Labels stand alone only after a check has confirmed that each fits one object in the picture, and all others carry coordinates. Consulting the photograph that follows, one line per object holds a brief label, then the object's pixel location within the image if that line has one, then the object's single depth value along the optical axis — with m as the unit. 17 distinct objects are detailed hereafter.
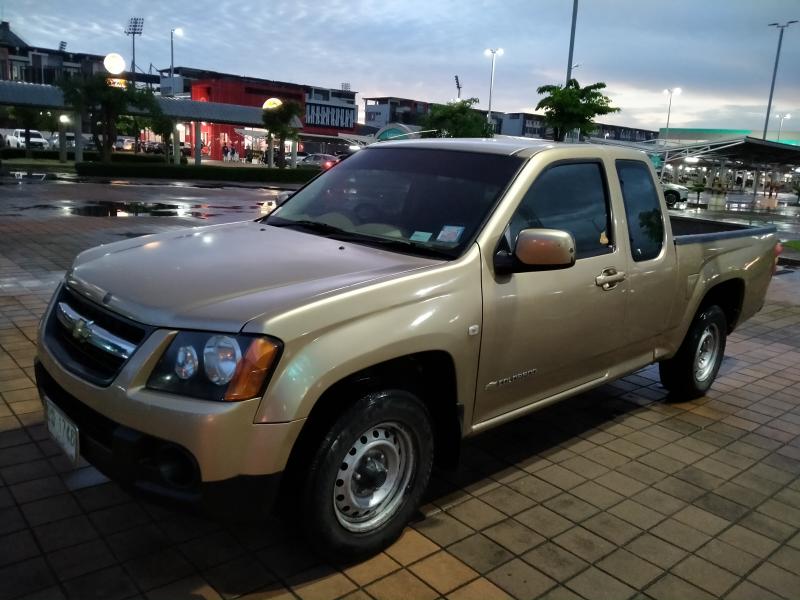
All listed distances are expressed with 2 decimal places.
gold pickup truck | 2.50
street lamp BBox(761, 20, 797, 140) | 49.06
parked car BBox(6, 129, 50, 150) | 51.50
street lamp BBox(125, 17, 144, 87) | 78.44
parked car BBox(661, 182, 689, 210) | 35.17
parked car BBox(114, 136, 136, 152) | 61.17
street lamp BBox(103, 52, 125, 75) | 38.31
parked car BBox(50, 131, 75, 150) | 54.59
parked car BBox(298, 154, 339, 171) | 55.34
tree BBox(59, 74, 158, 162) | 32.03
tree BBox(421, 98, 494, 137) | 37.91
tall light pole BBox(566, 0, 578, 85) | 26.75
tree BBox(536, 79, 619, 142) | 24.05
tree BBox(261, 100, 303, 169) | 41.72
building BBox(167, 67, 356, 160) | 71.88
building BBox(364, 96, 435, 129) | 107.38
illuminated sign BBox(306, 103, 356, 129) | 84.50
